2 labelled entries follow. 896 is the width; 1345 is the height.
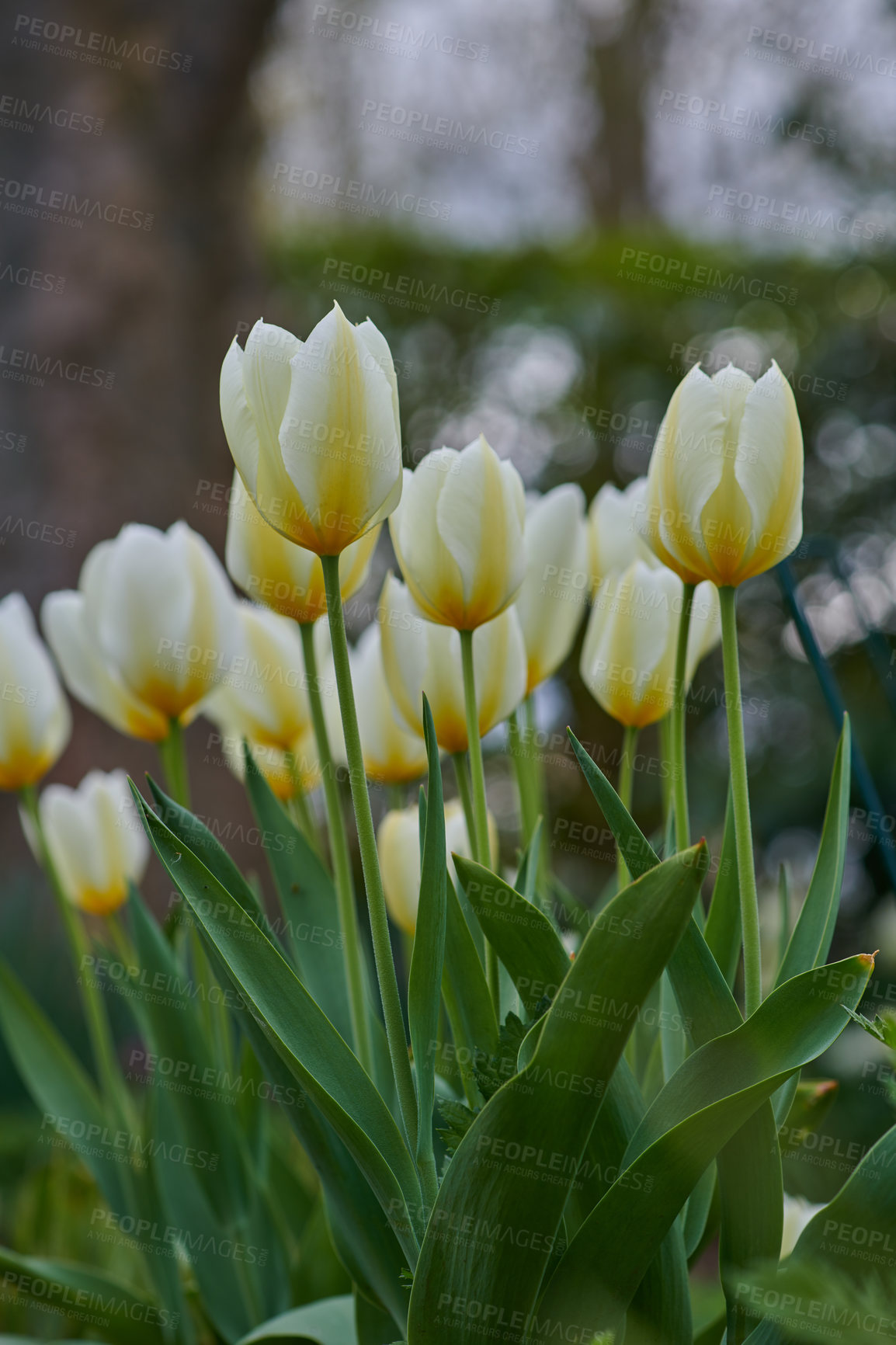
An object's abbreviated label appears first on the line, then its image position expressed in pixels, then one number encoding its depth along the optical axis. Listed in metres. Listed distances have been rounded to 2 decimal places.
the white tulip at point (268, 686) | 1.20
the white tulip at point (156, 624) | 1.17
